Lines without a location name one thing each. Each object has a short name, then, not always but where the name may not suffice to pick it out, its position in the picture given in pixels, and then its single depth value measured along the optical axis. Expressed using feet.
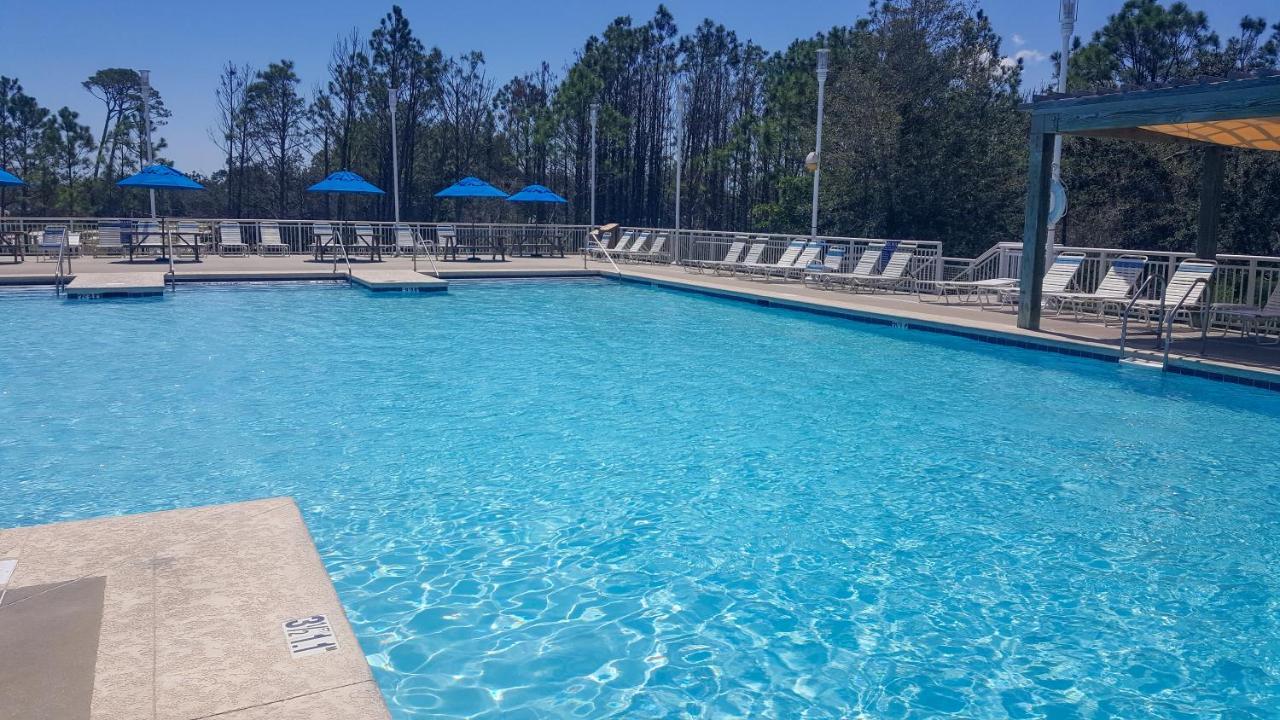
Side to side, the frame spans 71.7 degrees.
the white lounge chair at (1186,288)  31.67
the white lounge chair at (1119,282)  35.24
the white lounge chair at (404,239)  68.18
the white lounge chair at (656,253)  69.87
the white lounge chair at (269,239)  66.69
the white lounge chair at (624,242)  73.00
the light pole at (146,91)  64.23
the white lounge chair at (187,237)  62.74
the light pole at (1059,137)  37.58
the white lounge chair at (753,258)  56.26
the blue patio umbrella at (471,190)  73.78
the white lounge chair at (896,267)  47.60
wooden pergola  26.84
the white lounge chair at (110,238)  61.21
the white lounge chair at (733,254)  58.70
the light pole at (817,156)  54.85
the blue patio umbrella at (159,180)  62.34
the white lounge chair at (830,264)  51.19
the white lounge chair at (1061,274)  37.60
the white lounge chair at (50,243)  56.76
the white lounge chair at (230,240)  66.90
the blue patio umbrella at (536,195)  78.23
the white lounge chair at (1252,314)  29.16
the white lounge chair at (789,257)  53.88
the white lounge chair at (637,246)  71.00
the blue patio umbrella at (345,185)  69.87
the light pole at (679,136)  68.23
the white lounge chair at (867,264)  48.53
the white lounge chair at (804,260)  52.74
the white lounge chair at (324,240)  65.51
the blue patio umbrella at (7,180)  62.21
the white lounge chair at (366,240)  67.26
